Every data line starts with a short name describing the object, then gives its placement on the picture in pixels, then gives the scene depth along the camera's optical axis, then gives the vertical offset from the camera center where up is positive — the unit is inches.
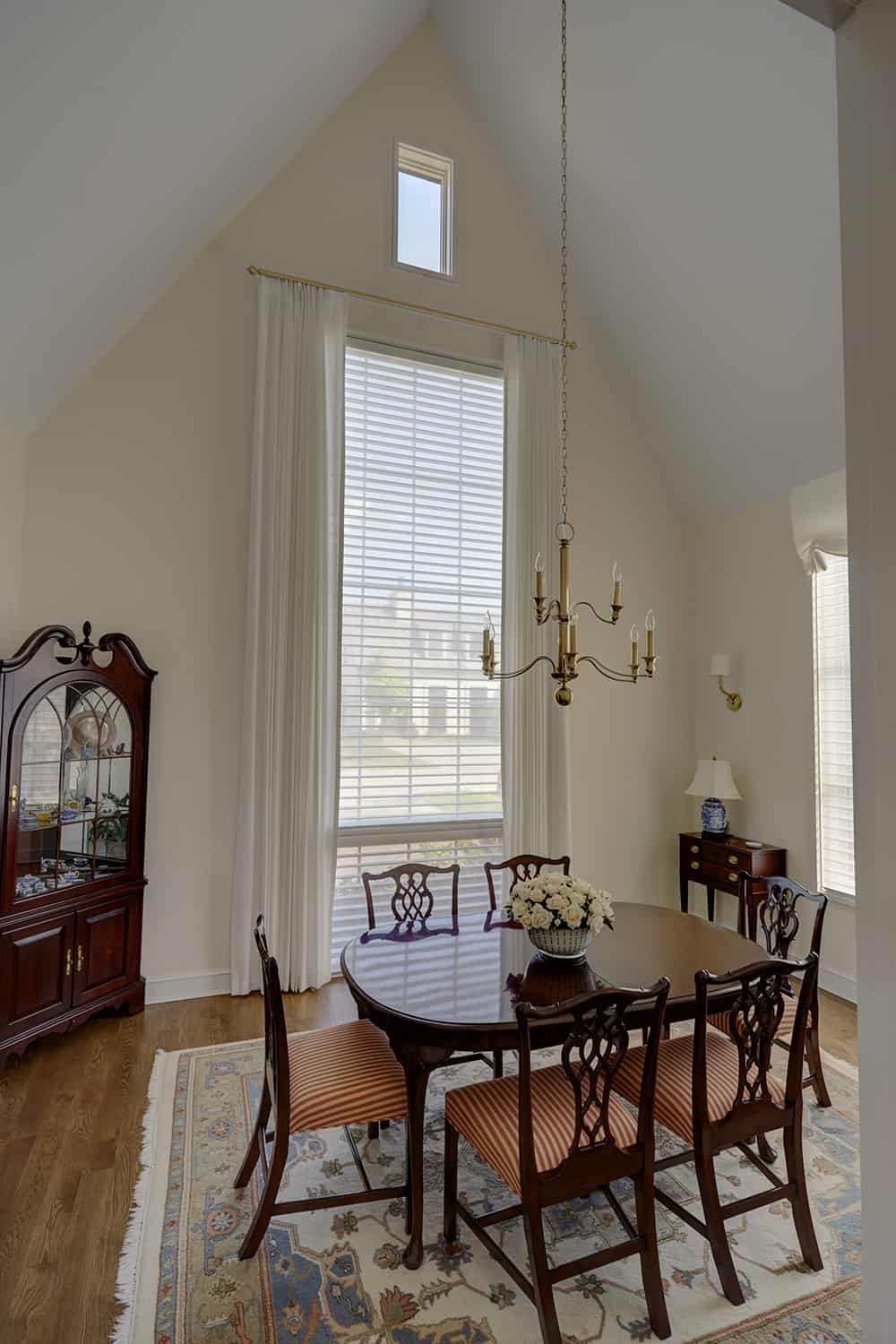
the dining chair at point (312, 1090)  80.0 -44.8
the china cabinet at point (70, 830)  123.3 -23.0
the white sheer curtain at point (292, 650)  157.9 +13.6
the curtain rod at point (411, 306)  164.3 +100.0
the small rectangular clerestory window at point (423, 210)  181.5 +128.6
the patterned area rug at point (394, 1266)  72.4 -62.1
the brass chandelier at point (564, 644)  107.4 +10.4
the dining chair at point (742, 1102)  77.3 -44.6
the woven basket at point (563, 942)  96.3 -31.0
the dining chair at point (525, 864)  134.2 -28.8
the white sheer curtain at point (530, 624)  183.6 +22.6
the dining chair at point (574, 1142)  70.4 -45.5
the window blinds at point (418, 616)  174.1 +23.8
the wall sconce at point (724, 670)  189.9 +11.5
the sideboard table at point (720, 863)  173.8 -37.4
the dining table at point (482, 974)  81.0 -35.1
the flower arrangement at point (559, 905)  94.6 -25.8
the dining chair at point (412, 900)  117.0 -33.6
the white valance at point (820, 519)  159.3 +44.6
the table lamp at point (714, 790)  185.0 -20.0
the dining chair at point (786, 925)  110.1 -35.0
